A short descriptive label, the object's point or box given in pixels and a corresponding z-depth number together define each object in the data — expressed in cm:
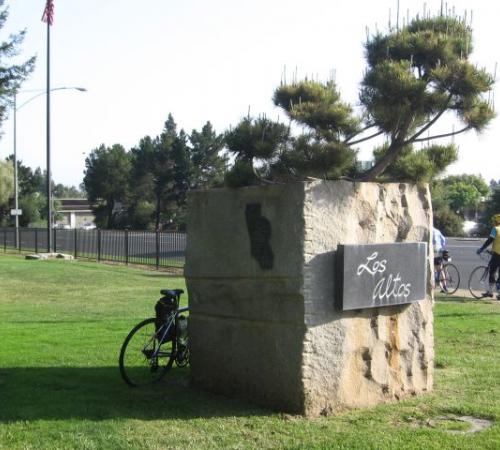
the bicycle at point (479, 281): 1515
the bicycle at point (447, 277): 1573
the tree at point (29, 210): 6391
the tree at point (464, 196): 9248
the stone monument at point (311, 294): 560
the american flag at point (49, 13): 2804
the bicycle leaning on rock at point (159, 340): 668
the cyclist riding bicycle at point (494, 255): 1407
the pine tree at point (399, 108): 738
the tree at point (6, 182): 5516
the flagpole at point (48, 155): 3018
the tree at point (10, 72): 1276
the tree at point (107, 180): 7862
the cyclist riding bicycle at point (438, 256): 1555
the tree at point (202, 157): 7188
